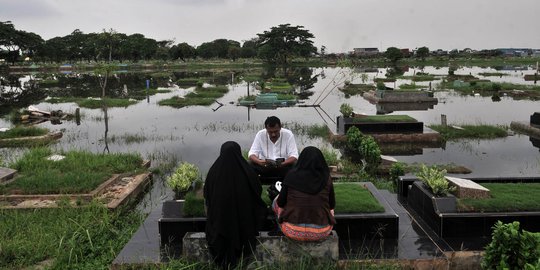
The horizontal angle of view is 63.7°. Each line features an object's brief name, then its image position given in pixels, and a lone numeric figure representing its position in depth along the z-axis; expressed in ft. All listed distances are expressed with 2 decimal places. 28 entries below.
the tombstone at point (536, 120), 51.47
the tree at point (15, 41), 239.09
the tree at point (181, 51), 314.35
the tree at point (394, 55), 248.73
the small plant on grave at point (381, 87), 94.84
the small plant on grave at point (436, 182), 20.01
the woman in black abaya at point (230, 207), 15.17
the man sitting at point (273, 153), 21.18
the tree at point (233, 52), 336.29
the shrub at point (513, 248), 12.85
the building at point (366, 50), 475.72
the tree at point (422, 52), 287.63
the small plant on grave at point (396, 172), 28.34
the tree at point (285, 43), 255.91
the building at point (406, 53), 332.55
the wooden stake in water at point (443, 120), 53.46
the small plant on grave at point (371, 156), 33.09
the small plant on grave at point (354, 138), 38.84
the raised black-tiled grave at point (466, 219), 18.80
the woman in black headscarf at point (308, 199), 14.73
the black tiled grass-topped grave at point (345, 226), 18.56
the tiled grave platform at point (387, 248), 16.72
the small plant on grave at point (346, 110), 49.49
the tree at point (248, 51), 351.01
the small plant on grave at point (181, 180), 20.06
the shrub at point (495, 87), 102.47
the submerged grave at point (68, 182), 26.37
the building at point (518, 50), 419.74
